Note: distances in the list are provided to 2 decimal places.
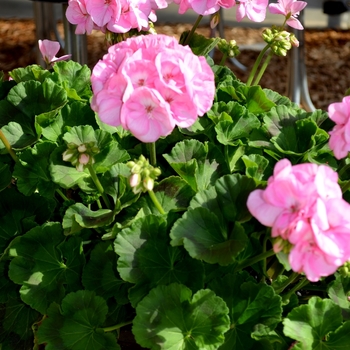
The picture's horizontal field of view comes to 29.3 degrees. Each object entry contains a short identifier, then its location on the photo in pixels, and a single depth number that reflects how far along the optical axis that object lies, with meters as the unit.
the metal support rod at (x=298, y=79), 2.83
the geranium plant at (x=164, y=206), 0.55
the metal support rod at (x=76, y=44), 2.35
